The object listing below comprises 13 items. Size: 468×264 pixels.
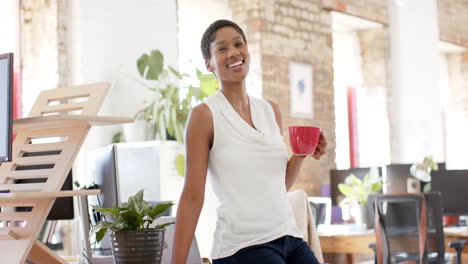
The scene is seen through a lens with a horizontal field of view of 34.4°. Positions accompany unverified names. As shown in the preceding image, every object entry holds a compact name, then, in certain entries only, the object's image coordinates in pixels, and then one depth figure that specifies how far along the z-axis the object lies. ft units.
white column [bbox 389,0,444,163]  31.04
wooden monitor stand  7.36
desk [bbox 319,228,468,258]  17.33
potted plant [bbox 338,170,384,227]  19.36
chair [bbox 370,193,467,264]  17.33
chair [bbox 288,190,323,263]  9.25
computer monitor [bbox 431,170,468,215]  20.11
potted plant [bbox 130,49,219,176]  19.34
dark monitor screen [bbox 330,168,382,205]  21.73
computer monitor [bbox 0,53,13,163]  7.11
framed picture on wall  25.25
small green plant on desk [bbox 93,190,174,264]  6.81
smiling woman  6.13
